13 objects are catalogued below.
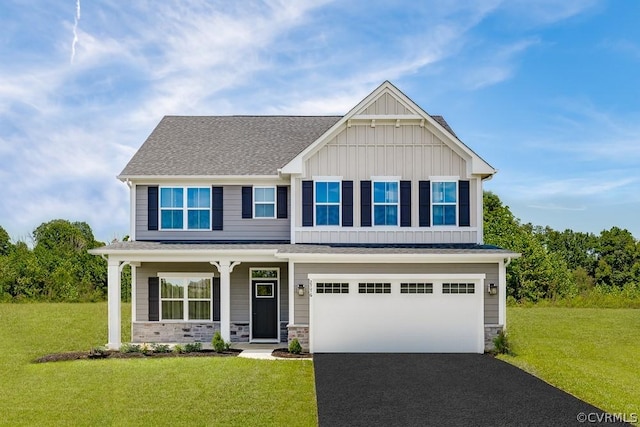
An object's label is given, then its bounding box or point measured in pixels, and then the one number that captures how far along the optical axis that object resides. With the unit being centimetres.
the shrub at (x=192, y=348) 1683
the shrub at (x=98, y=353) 1622
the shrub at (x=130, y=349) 1678
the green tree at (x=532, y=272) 3578
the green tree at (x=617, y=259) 4591
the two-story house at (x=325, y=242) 1688
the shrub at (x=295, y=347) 1642
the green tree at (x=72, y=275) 3512
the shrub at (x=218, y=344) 1688
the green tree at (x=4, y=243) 5072
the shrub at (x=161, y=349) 1677
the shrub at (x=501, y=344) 1672
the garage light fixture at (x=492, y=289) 1692
